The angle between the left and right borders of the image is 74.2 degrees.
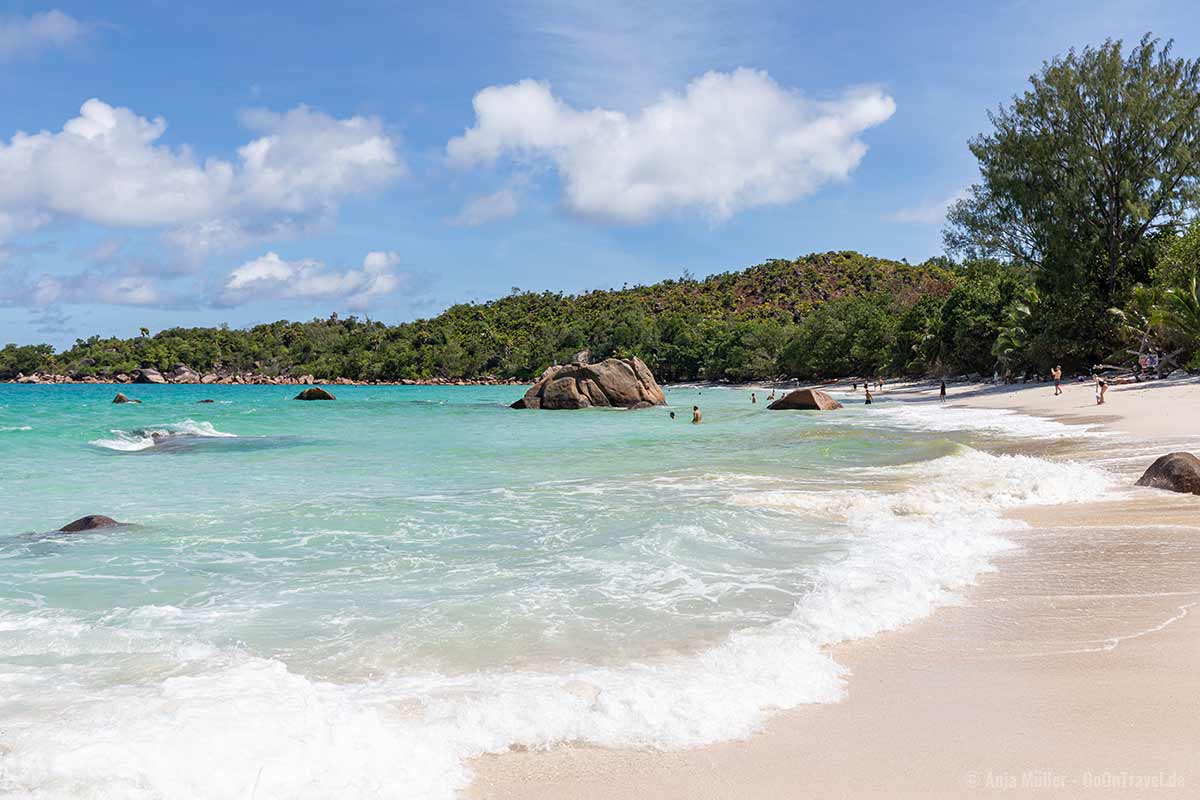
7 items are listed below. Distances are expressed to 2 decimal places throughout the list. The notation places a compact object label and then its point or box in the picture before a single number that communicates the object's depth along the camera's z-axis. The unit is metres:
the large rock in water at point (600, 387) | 43.06
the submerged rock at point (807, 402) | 37.34
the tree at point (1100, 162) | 36.78
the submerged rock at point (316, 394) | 64.31
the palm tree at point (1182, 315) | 31.14
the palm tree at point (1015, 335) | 44.00
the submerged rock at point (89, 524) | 10.21
